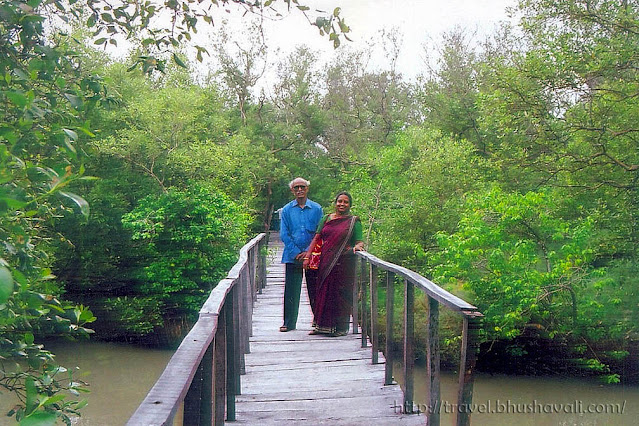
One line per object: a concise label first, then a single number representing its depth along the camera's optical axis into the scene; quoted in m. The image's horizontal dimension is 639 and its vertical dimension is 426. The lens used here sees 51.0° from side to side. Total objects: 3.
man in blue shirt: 6.35
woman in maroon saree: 6.02
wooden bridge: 1.97
